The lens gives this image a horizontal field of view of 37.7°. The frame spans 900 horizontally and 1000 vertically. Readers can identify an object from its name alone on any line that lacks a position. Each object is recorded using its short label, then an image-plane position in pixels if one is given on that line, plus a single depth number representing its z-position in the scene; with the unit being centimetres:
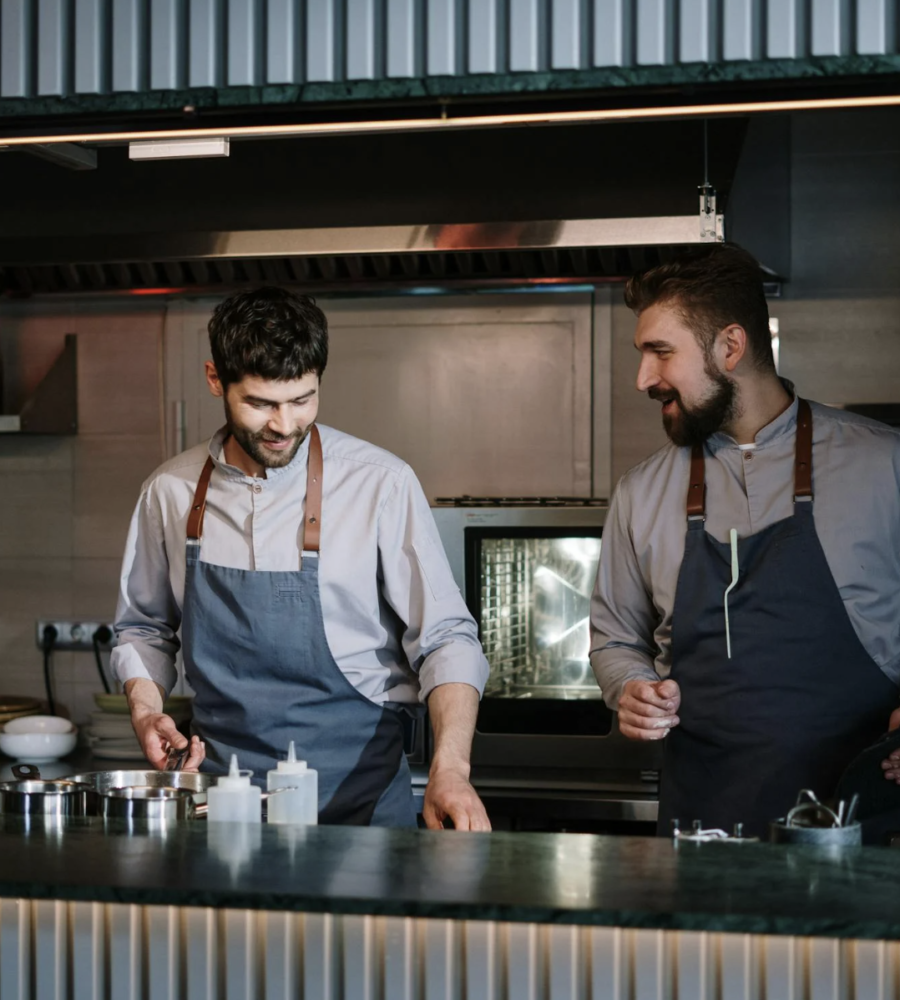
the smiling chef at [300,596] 228
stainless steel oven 338
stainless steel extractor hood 307
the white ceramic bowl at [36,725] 373
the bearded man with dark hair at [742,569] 235
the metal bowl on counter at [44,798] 180
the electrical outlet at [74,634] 417
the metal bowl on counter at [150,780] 191
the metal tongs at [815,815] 162
